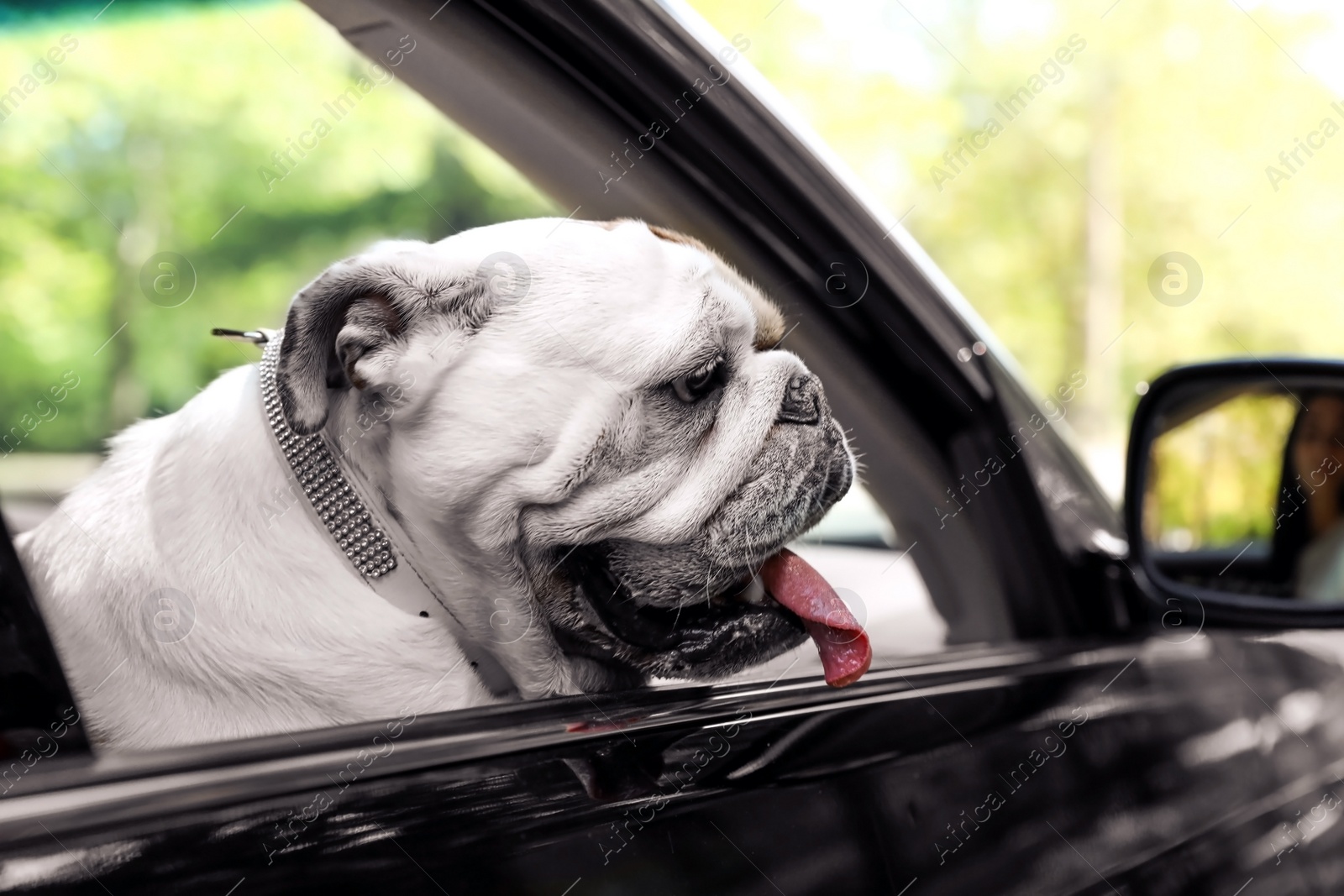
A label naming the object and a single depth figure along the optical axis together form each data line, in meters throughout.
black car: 0.88
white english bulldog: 0.99
